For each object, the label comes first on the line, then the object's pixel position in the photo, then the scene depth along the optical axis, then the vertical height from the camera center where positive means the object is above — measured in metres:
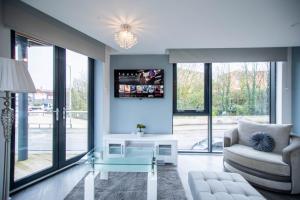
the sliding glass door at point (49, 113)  2.76 -0.22
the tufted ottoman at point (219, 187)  1.83 -0.87
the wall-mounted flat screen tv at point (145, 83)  4.34 +0.36
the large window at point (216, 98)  4.41 +0.04
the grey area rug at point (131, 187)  2.56 -1.23
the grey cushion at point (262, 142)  3.10 -0.66
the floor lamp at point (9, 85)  1.64 +0.13
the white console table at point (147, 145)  3.82 -0.88
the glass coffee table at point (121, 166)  2.28 -0.84
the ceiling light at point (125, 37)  2.69 +0.85
